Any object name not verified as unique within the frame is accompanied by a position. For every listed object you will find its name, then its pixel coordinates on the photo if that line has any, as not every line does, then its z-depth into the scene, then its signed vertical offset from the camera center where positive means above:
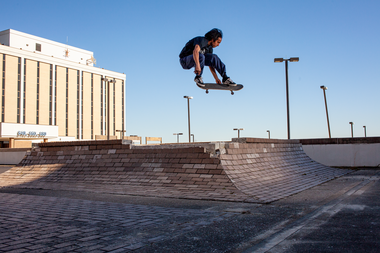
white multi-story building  61.16 +11.86
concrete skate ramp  8.96 -1.02
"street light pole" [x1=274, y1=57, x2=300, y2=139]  20.34 +5.24
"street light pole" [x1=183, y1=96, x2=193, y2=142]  36.09 +3.98
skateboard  10.79 +1.94
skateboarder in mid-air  9.53 +2.84
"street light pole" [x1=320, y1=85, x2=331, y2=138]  30.28 +4.65
